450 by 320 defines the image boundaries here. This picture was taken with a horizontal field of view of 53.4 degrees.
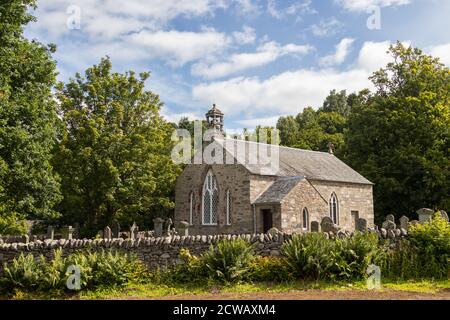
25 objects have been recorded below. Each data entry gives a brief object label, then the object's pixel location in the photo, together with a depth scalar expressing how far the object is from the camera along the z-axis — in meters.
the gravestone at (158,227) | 23.02
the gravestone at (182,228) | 21.88
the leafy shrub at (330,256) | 12.90
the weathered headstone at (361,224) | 16.52
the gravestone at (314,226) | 16.84
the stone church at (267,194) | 26.56
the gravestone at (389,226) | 15.05
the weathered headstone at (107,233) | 20.27
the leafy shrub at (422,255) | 13.26
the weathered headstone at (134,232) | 23.43
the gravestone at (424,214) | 18.62
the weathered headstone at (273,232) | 14.55
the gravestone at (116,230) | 22.62
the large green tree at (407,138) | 35.53
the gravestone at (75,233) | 26.14
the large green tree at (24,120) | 19.84
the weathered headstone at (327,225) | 15.98
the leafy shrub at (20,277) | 13.65
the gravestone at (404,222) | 19.52
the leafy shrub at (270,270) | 13.29
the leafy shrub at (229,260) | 13.30
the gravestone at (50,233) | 24.53
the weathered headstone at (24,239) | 19.87
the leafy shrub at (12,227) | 32.63
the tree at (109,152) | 26.22
